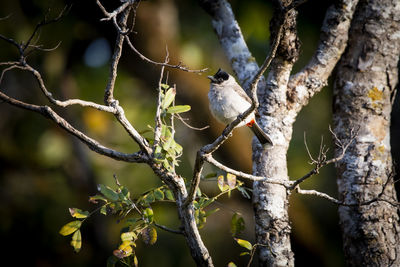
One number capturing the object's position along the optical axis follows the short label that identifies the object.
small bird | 8.43
